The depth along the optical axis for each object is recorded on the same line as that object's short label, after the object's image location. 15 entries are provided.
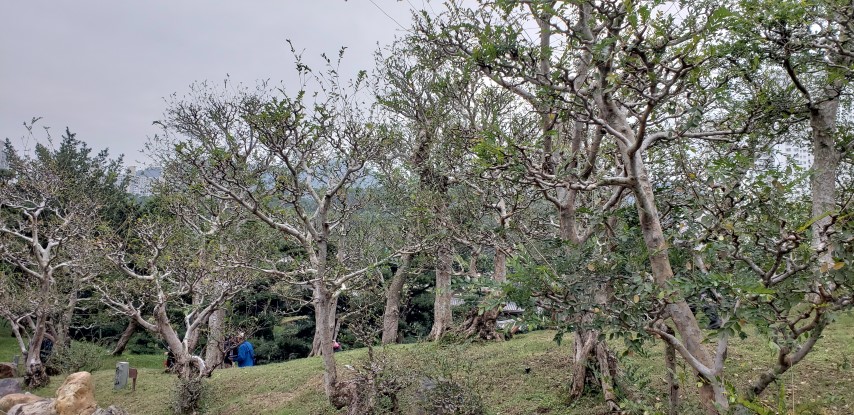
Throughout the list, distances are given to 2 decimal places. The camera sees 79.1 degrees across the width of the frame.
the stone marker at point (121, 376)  10.05
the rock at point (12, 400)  8.41
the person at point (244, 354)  13.59
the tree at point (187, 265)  8.55
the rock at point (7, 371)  11.62
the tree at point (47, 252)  10.95
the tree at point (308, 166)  6.54
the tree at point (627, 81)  3.07
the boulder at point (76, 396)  7.64
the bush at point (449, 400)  5.09
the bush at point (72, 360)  12.30
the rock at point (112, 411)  6.97
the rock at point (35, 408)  7.65
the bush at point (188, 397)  7.71
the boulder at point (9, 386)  9.61
